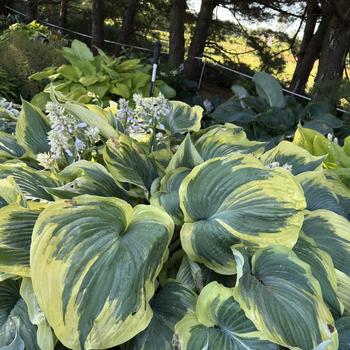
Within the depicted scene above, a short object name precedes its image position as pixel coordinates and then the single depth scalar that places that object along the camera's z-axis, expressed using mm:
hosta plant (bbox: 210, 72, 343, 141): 2939
